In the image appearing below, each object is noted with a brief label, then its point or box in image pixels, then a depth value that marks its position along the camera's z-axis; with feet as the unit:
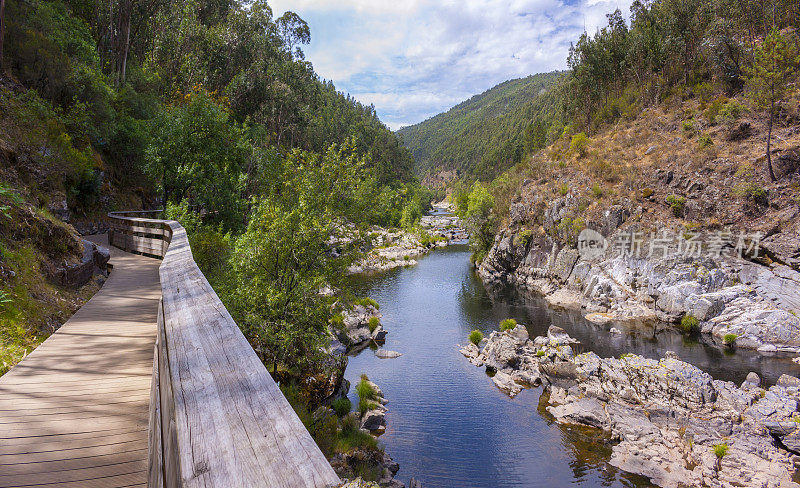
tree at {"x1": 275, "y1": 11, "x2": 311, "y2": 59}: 159.84
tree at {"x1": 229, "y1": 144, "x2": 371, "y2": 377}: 42.75
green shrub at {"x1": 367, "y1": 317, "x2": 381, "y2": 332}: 89.59
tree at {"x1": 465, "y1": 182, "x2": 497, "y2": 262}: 164.35
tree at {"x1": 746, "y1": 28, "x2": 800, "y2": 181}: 91.54
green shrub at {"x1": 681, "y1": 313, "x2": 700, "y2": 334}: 85.51
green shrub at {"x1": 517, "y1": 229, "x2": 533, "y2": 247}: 139.85
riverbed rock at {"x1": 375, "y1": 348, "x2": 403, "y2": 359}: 78.99
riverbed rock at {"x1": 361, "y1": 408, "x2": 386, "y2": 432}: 54.54
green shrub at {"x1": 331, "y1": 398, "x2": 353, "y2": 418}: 53.88
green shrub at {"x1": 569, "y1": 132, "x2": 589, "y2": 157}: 149.48
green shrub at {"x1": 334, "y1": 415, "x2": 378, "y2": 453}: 45.61
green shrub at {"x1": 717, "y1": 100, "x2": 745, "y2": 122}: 111.34
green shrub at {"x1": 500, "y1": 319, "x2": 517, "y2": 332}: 87.47
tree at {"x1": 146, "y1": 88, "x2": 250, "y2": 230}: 66.49
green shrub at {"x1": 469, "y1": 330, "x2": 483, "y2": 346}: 84.48
